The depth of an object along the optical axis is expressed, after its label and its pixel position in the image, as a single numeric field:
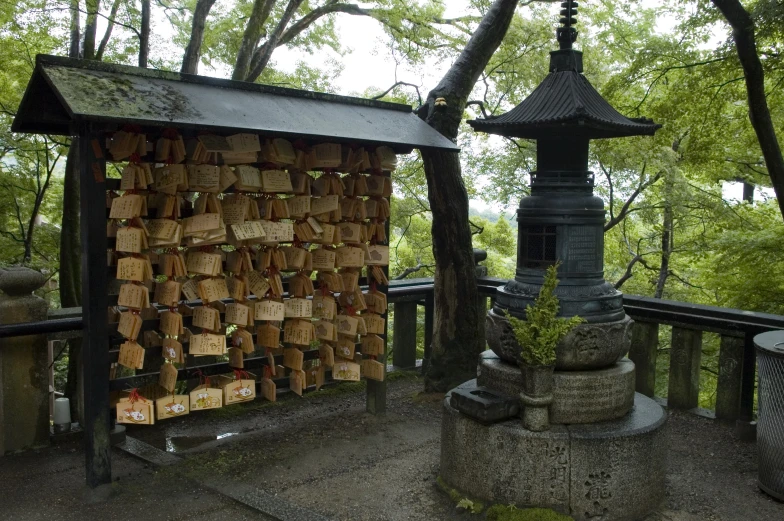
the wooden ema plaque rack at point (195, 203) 4.64
